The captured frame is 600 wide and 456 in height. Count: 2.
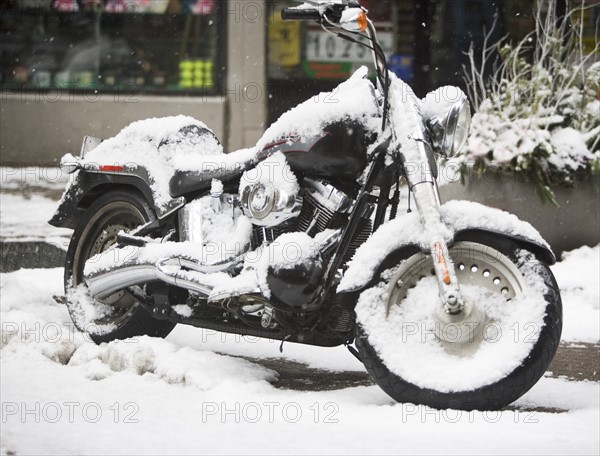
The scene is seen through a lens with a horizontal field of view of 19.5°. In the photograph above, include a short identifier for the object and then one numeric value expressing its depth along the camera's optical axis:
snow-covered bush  13.16
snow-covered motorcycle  7.06
